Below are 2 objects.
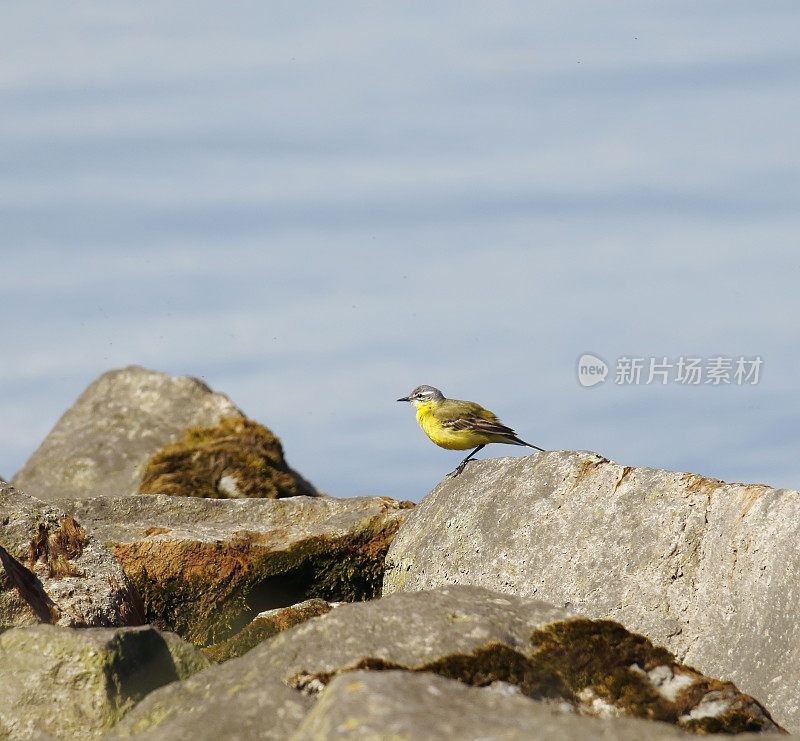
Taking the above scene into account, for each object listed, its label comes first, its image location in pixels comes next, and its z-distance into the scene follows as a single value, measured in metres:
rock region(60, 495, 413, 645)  26.53
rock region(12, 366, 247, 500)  53.00
